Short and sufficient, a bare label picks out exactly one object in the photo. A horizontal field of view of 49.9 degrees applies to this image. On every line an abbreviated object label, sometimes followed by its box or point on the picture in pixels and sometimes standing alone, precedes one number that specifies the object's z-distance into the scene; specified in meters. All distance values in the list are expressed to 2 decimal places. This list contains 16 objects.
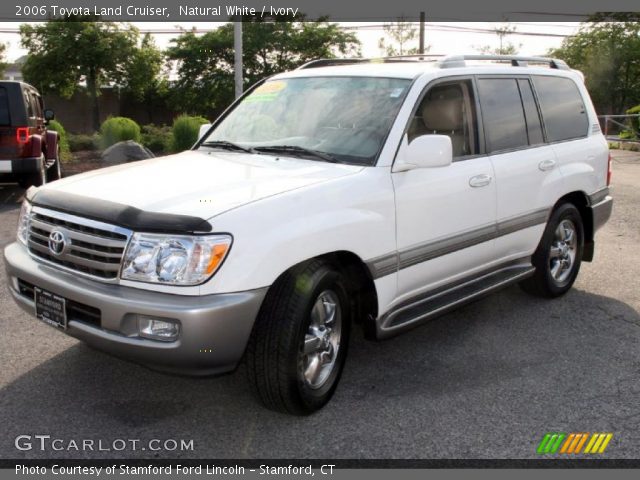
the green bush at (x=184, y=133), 18.47
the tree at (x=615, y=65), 53.38
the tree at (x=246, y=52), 39.56
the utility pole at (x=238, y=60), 15.33
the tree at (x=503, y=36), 45.56
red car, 10.34
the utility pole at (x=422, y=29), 30.81
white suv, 3.20
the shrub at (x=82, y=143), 21.67
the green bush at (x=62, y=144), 17.93
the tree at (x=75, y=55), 34.38
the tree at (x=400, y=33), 38.50
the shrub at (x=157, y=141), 21.11
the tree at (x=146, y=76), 35.72
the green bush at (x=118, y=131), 19.61
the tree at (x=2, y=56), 44.22
